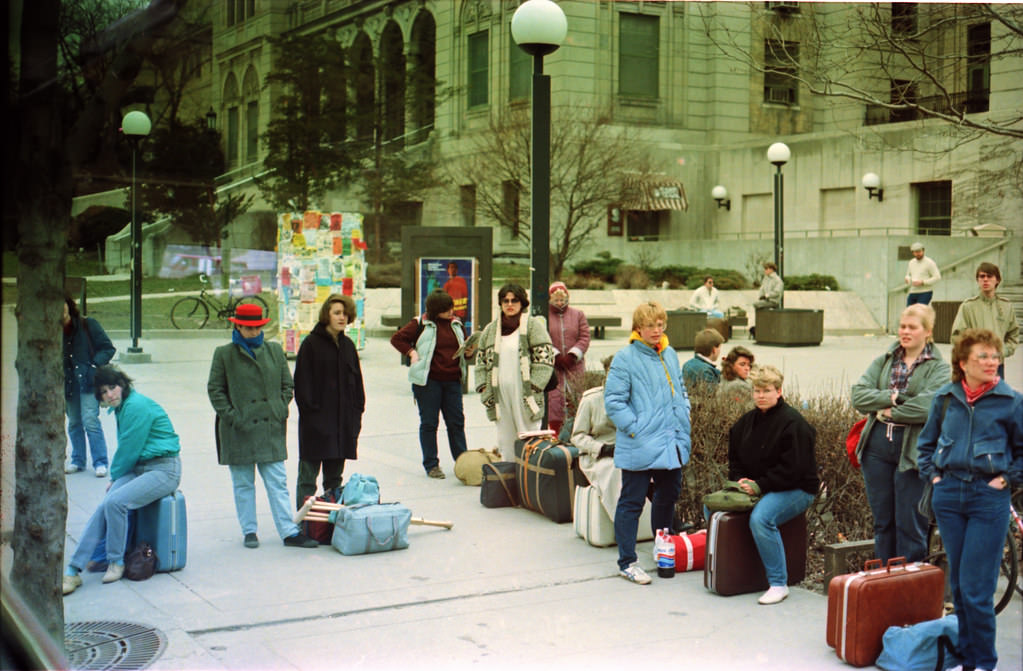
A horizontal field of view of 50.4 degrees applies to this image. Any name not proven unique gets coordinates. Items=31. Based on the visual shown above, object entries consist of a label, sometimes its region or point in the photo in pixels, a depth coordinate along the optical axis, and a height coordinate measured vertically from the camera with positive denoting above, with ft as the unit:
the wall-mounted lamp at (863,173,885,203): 118.73 +11.17
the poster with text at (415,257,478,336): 52.42 +0.24
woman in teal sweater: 20.63 -3.59
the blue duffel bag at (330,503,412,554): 22.90 -5.20
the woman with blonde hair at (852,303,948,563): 18.78 -2.44
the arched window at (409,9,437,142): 93.76 +18.93
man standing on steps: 57.62 +0.74
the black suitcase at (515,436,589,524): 25.76 -4.60
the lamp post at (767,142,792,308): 75.36 +6.99
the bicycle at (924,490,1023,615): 18.40 -4.81
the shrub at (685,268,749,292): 104.99 +0.74
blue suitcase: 21.11 -4.82
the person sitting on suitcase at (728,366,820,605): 19.67 -3.33
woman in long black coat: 24.67 -2.53
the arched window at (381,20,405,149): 80.02 +16.43
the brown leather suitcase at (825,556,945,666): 16.38 -4.88
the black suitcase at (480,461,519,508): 27.48 -5.15
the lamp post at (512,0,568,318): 28.35 +4.26
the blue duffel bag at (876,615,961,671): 16.06 -5.37
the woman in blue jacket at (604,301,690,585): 21.18 -2.63
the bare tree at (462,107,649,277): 103.30 +11.06
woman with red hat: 23.12 -2.82
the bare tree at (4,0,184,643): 13.98 +0.29
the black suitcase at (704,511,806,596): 19.92 -5.03
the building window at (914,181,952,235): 117.19 +8.76
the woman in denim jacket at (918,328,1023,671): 15.64 -2.78
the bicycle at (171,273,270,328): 46.68 -1.22
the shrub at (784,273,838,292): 103.60 +0.39
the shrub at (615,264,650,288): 104.22 +0.78
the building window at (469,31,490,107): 107.65 +21.41
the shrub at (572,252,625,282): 110.11 +1.60
